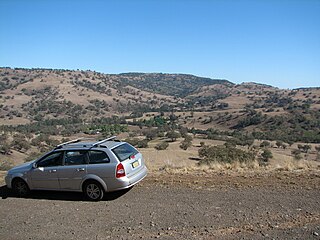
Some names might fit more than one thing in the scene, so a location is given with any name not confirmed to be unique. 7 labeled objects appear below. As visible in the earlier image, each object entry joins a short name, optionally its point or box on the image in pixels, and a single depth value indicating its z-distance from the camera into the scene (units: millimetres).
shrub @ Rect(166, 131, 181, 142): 57281
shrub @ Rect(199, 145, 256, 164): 27500
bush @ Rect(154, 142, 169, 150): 44438
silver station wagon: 8148
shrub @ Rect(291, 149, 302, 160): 42262
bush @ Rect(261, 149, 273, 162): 35284
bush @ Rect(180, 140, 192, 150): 46612
